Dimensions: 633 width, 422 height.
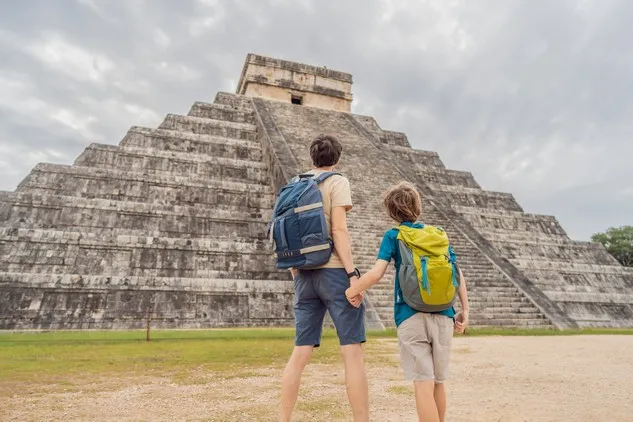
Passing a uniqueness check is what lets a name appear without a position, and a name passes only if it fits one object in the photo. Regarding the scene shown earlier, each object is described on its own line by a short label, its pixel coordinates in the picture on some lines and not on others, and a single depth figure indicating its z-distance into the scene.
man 3.07
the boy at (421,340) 2.82
